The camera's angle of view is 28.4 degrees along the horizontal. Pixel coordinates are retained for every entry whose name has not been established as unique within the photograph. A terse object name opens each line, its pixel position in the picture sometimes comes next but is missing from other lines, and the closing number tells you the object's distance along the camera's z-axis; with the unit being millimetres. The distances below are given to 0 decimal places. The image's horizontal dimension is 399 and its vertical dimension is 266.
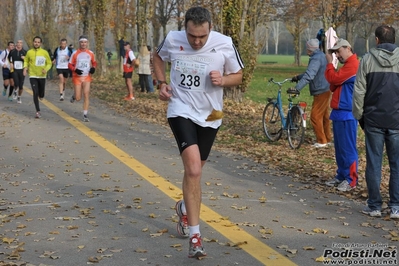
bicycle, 14125
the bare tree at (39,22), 53562
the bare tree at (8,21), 77212
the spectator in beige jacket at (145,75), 28844
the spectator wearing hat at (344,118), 10102
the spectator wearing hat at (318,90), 13750
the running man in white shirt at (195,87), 6828
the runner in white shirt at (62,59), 28656
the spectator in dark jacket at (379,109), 8461
